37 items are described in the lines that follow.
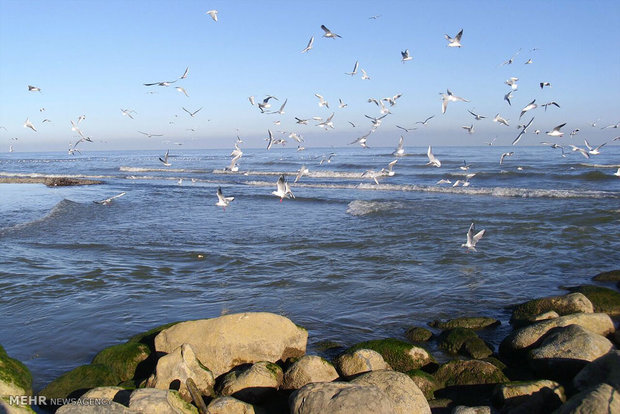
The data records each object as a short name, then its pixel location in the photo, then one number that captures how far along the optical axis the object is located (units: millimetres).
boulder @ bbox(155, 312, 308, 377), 5902
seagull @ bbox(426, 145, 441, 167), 16759
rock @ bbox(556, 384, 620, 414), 4242
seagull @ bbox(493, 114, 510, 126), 15727
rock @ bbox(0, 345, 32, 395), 5047
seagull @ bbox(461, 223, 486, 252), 10961
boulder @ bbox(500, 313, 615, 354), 6395
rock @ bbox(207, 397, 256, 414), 4789
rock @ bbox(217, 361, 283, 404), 5289
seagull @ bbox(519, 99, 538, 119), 15109
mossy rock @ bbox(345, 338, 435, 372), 5997
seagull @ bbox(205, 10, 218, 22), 14438
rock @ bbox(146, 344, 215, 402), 5203
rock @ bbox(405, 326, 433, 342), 7003
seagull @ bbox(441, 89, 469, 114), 14562
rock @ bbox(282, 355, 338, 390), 5412
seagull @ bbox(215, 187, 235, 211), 13106
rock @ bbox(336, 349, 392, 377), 5625
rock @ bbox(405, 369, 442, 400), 5496
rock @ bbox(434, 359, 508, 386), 5668
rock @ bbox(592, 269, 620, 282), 9477
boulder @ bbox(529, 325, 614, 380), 5742
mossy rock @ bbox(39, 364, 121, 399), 5281
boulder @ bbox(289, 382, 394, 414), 4395
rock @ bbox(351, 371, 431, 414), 4770
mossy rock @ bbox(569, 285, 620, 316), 7719
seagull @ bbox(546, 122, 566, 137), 14994
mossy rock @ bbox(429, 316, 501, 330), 7336
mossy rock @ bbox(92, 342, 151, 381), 5836
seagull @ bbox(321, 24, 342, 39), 13883
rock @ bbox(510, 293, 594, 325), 7324
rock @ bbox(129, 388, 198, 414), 4445
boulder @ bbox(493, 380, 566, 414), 4918
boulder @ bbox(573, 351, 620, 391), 5059
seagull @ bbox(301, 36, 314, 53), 14052
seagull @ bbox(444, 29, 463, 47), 13547
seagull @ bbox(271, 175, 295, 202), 11359
